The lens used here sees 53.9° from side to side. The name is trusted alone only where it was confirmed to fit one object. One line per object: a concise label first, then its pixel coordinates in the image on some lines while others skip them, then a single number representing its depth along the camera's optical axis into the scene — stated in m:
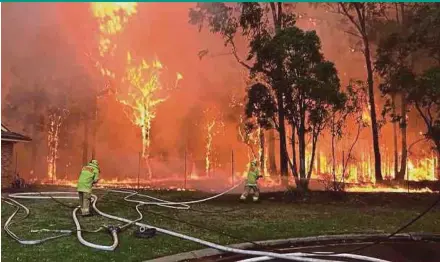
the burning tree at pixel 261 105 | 20.41
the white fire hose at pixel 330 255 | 7.98
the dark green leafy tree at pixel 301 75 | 19.05
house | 20.84
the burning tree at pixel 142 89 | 33.94
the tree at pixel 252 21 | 20.65
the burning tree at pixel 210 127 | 39.81
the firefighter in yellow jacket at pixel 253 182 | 16.66
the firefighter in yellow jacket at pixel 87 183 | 11.88
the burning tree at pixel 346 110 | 21.02
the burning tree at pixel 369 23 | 27.09
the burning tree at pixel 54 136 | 37.62
